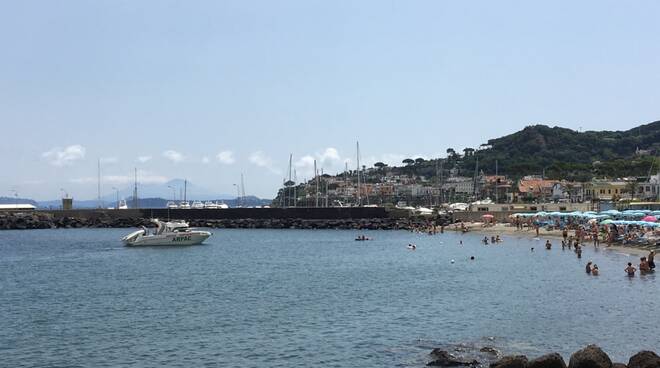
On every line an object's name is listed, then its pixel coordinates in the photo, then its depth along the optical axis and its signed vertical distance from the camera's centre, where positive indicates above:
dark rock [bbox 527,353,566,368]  20.55 -4.20
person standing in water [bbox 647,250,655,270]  44.84 -3.37
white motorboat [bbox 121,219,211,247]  79.44 -1.85
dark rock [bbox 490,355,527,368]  21.03 -4.30
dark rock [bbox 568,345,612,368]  20.33 -4.14
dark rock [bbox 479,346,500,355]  24.81 -4.66
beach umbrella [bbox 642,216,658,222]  65.44 -1.17
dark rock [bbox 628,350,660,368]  20.31 -4.22
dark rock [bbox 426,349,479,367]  23.31 -4.68
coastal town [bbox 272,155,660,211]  109.81 +2.87
